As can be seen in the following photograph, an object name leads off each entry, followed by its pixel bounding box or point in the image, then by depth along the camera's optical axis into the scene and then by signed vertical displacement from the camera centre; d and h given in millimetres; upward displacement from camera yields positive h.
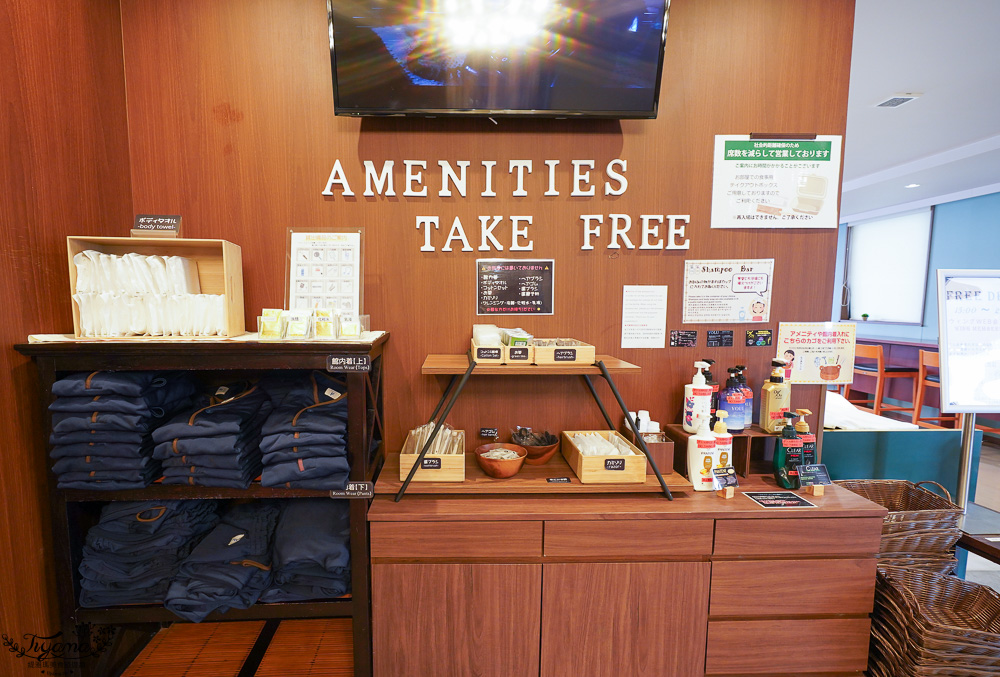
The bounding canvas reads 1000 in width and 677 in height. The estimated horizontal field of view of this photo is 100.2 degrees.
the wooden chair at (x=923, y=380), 4770 -860
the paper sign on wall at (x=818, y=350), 2020 -220
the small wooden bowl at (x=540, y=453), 1838 -670
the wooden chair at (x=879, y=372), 5273 -860
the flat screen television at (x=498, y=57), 1637 +980
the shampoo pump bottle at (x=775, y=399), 1870 -430
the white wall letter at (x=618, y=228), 1955 +346
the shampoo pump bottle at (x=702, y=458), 1733 -646
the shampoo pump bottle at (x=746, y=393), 1881 -401
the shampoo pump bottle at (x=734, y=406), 1864 -459
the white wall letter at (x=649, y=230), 1961 +338
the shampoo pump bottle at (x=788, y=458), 1768 -659
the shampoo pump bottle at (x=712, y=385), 1928 -385
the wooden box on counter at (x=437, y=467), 1664 -669
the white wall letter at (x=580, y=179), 1932 +567
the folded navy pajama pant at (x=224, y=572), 1485 -994
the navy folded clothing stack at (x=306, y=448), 1496 -541
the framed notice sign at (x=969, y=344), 2215 -202
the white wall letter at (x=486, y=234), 1937 +307
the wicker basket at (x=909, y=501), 1838 -936
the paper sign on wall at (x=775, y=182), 1948 +570
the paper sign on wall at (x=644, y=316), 2002 -65
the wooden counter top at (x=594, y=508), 1553 -787
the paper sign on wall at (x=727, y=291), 1999 +59
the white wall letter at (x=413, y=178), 1909 +556
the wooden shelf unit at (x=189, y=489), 1449 -694
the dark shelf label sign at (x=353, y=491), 1530 -701
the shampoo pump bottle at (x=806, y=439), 1789 -584
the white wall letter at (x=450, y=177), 1912 +562
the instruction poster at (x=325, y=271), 1837 +119
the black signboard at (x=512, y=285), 1965 +72
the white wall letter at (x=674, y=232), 1965 +332
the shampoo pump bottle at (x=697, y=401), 1829 -435
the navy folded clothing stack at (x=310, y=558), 1542 -952
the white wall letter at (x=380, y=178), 1902 +551
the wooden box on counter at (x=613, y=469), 1655 -664
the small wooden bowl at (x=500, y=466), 1688 -675
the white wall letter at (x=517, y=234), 1941 +311
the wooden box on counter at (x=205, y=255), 1554 +173
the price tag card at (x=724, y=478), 1707 -715
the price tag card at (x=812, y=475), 1756 -717
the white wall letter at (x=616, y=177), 1939 +578
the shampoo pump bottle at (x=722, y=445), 1746 -592
